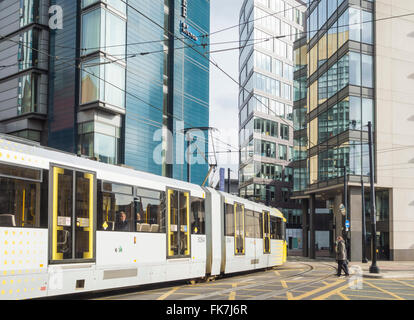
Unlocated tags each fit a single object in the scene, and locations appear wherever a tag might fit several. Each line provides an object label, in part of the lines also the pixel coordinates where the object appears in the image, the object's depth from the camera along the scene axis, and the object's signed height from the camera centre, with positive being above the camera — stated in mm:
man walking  20922 -2236
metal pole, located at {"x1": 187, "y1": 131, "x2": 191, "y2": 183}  42509 +4256
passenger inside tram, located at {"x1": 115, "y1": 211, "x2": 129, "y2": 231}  12527 -541
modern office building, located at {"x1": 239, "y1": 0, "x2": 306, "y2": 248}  80562 +15164
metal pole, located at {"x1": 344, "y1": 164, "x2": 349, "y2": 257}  38125 +396
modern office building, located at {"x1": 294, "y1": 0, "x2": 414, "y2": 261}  41125 +6873
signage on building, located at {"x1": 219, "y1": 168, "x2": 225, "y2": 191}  48338 +2362
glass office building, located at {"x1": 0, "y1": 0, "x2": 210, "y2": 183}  32875 +8130
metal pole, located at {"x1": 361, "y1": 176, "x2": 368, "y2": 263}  37244 -2342
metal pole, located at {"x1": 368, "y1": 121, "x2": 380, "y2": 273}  23031 -858
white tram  9516 -583
